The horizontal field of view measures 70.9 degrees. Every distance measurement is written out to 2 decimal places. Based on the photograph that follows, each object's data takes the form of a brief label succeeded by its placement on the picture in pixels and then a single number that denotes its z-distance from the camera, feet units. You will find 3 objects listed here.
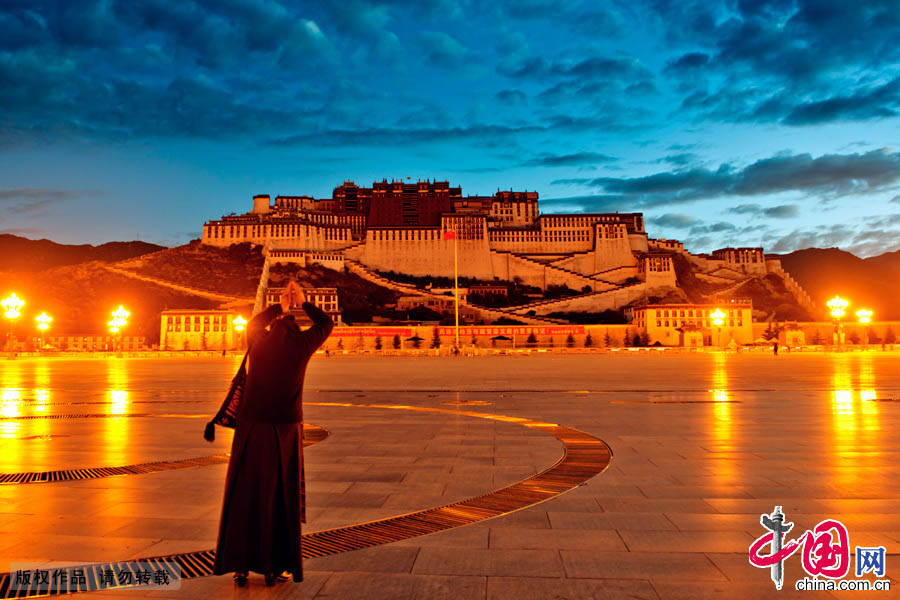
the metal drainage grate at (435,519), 13.14
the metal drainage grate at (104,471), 20.95
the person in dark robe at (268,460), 12.18
